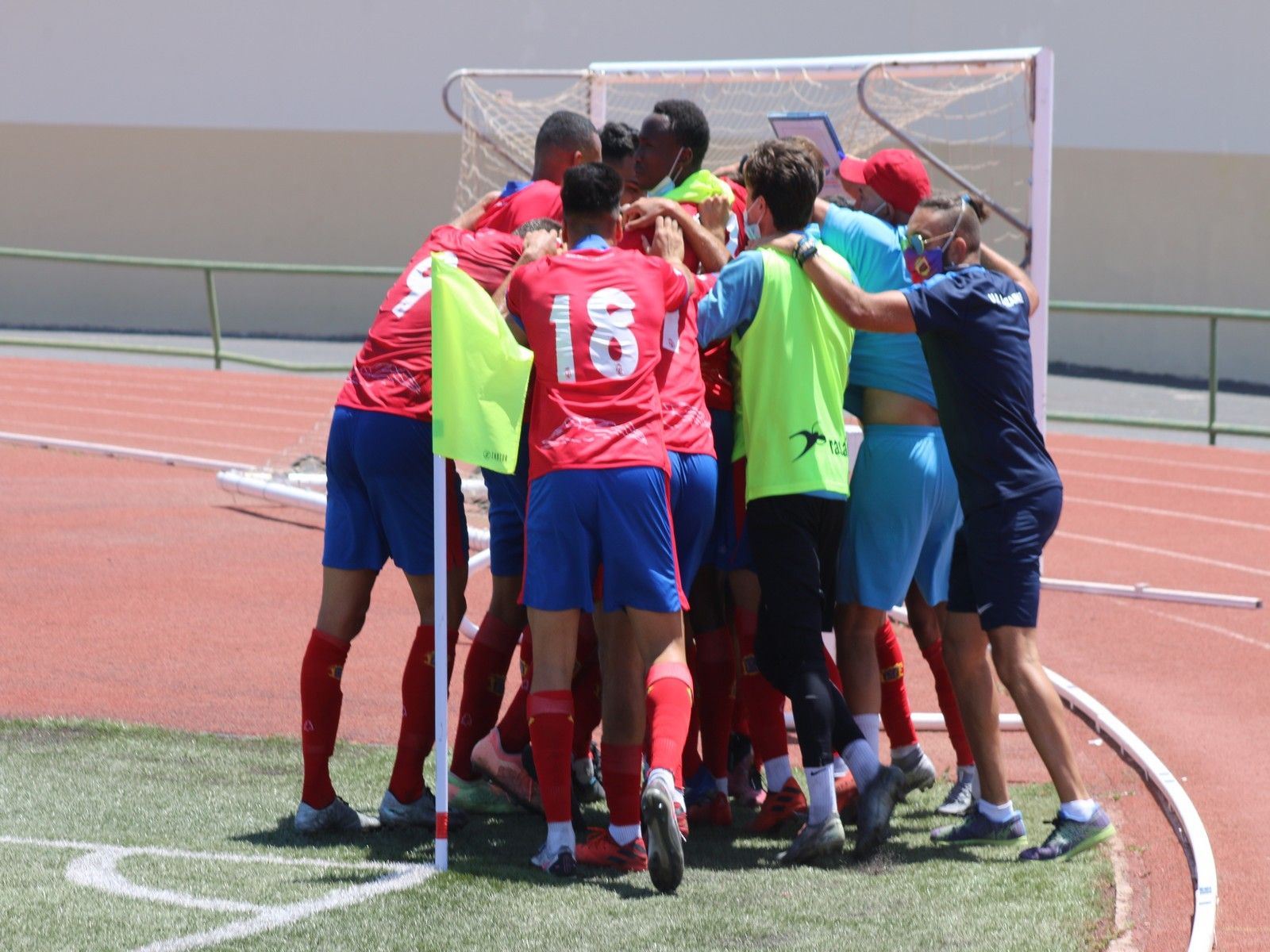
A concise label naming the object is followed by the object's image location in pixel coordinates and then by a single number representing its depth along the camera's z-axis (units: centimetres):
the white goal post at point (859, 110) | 1414
